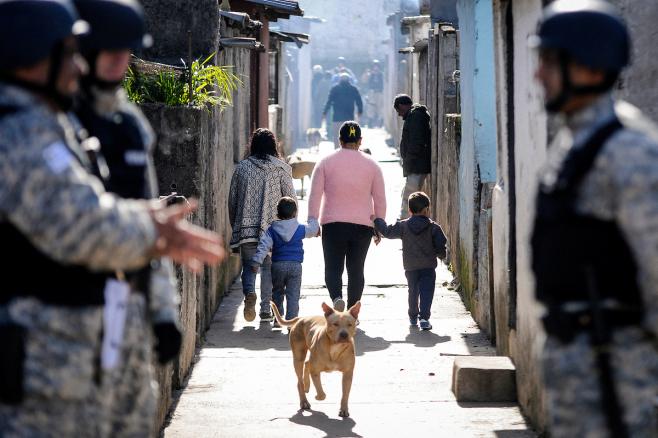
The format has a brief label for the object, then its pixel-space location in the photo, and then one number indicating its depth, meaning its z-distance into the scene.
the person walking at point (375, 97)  57.44
